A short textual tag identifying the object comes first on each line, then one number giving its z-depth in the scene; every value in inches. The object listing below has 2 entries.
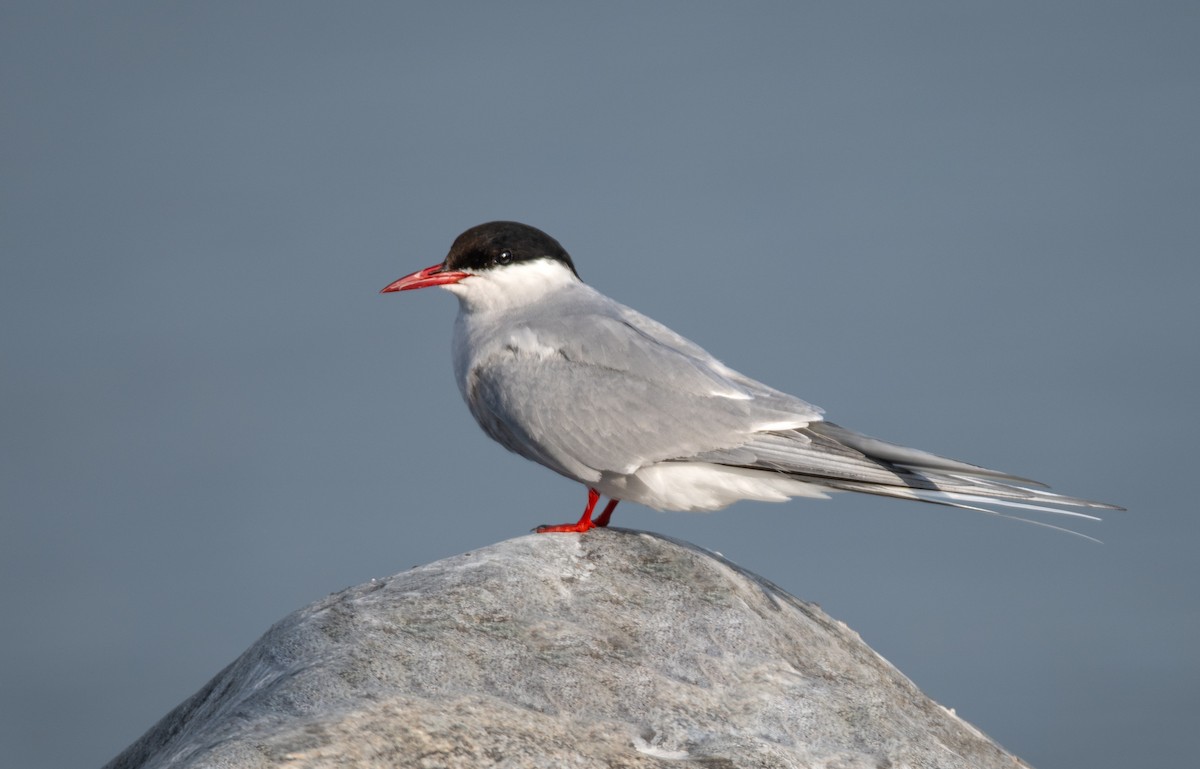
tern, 493.0
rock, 390.3
